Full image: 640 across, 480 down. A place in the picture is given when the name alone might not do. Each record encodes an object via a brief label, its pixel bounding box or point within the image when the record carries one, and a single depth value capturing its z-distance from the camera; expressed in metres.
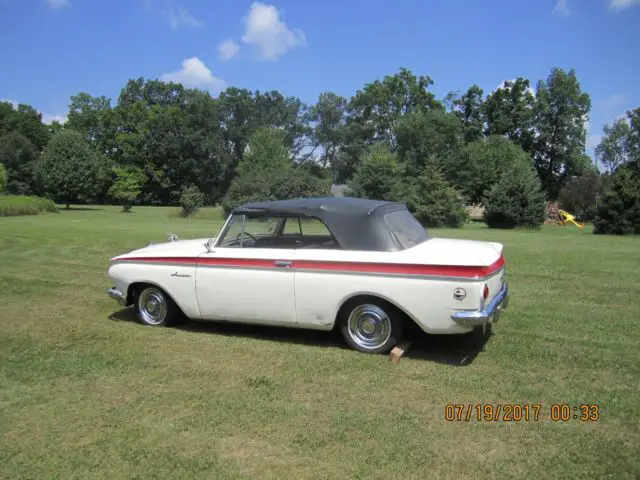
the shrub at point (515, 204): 31.62
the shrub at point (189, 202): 39.80
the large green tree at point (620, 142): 76.50
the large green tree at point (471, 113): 72.69
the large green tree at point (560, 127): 70.62
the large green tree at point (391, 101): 78.69
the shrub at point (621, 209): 25.05
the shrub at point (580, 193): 53.34
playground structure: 44.28
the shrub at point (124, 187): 54.56
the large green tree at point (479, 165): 59.38
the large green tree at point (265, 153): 63.14
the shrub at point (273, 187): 38.06
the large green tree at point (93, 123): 77.12
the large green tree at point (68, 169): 47.22
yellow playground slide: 44.24
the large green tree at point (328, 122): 94.62
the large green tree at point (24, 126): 72.31
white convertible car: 4.95
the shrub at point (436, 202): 34.25
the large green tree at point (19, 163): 58.67
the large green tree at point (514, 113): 71.75
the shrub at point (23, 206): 34.19
